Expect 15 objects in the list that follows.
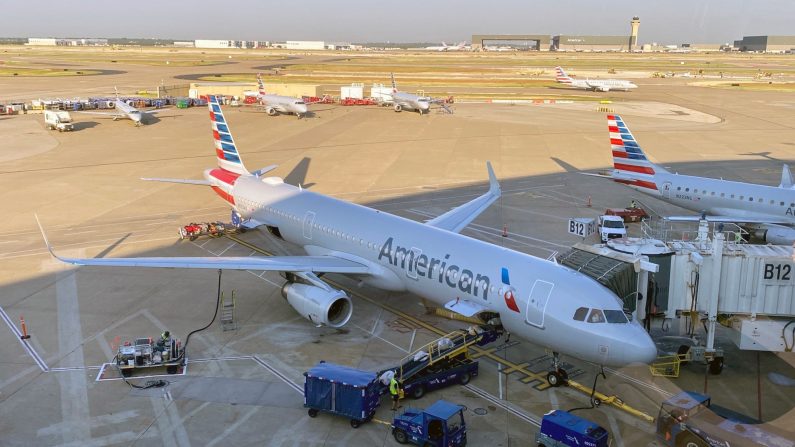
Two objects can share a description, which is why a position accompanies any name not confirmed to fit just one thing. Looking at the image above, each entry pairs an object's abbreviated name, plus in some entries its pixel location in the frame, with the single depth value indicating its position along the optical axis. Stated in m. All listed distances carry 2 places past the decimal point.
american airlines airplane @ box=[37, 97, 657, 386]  20.80
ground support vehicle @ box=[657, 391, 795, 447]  17.50
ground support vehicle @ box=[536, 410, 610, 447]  17.71
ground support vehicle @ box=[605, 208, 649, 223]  44.81
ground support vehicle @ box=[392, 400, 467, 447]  18.27
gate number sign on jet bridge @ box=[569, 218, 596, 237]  39.01
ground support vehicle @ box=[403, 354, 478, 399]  21.83
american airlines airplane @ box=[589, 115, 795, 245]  38.50
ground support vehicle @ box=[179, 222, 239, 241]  40.03
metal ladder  27.81
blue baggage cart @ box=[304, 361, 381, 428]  20.08
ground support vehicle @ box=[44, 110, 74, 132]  85.56
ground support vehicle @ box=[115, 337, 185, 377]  23.38
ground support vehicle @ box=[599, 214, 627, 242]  38.72
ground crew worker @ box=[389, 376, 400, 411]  20.94
